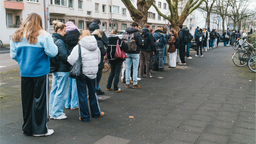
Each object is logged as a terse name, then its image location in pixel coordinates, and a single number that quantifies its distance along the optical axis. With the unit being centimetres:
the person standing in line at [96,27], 637
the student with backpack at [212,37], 2377
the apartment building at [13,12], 3366
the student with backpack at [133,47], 773
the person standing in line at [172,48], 1197
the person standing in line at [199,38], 1680
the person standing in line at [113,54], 728
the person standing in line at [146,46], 916
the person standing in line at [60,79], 499
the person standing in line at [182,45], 1306
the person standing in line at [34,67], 394
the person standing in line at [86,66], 486
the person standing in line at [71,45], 531
